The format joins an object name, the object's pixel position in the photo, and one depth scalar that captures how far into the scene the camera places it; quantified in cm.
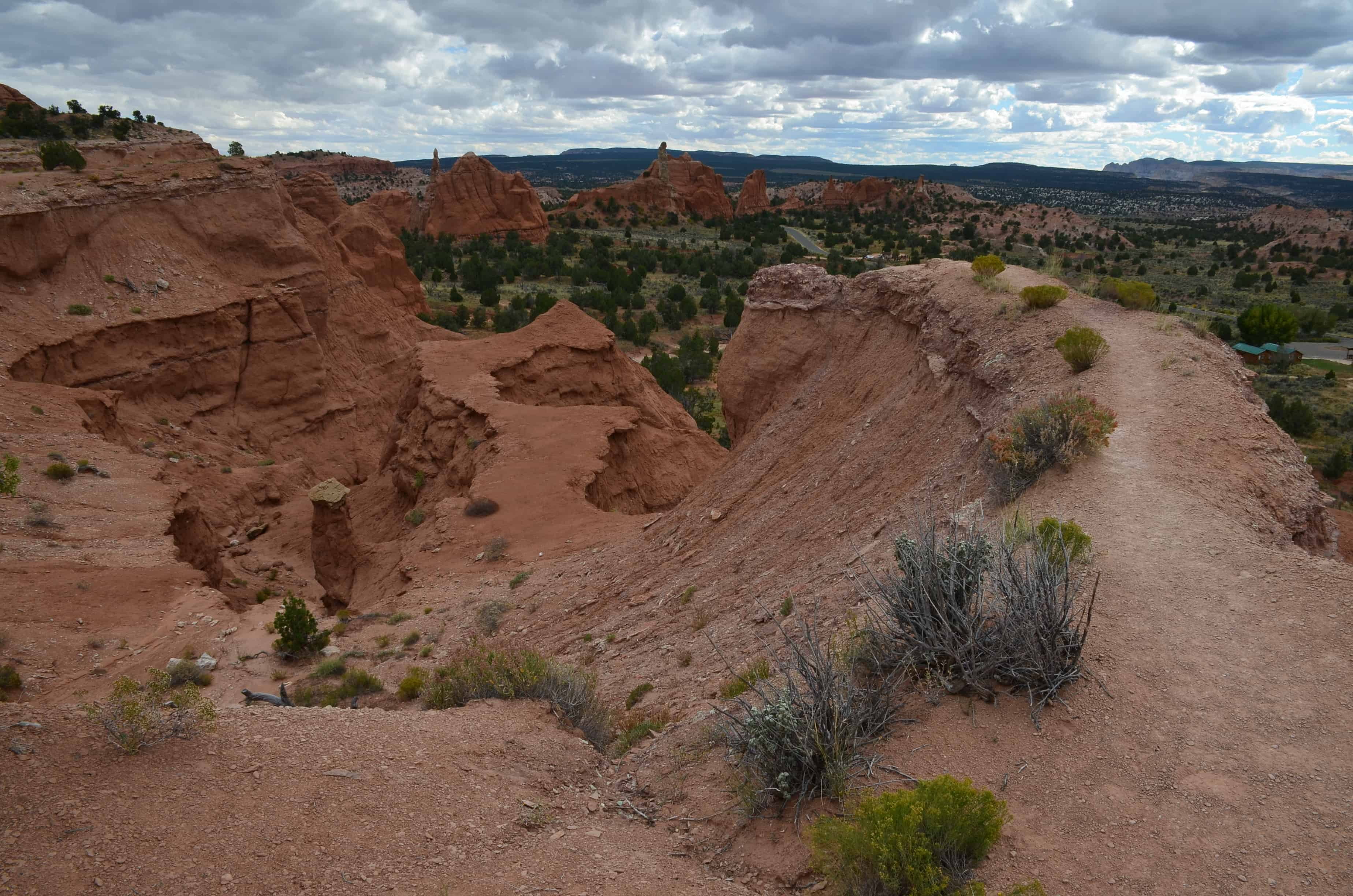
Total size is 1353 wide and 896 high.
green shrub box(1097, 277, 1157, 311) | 1595
